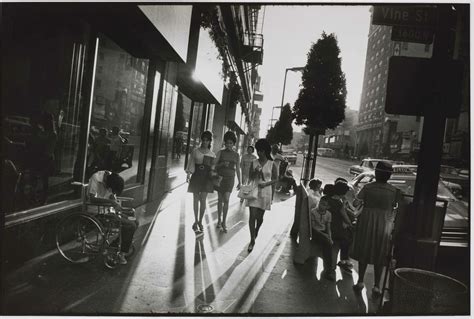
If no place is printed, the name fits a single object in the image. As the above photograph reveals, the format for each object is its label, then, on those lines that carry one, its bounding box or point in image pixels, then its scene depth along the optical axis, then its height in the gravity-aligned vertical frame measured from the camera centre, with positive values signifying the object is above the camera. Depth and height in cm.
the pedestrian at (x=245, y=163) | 965 -45
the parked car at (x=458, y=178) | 1134 -27
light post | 1231 +271
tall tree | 1138 +201
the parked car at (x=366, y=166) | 2061 -36
